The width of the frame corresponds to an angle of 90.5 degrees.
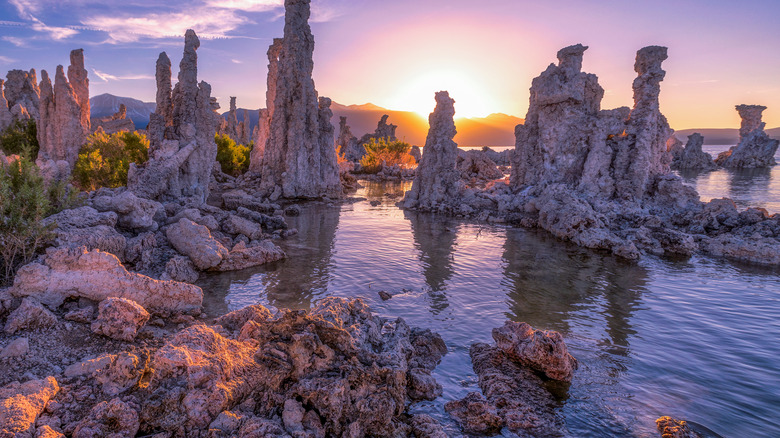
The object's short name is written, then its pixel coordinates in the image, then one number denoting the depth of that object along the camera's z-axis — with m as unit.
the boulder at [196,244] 12.85
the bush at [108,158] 22.50
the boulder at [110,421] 4.47
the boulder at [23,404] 4.22
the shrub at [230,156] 40.91
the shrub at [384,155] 57.59
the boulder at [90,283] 7.39
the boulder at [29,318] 6.33
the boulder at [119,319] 6.84
